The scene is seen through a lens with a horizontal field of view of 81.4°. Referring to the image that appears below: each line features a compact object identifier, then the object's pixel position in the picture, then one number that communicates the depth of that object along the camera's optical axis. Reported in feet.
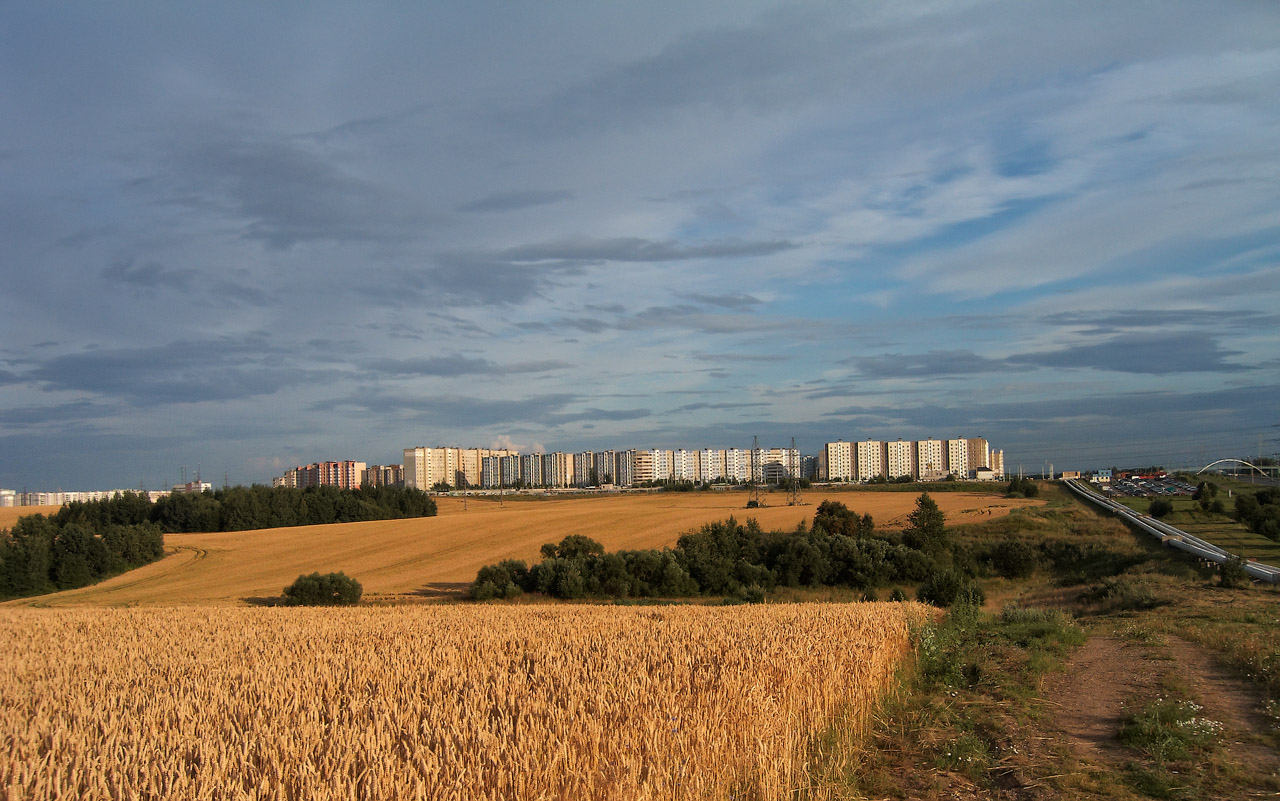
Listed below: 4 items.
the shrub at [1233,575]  81.35
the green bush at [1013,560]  141.59
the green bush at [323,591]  119.75
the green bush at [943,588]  91.13
